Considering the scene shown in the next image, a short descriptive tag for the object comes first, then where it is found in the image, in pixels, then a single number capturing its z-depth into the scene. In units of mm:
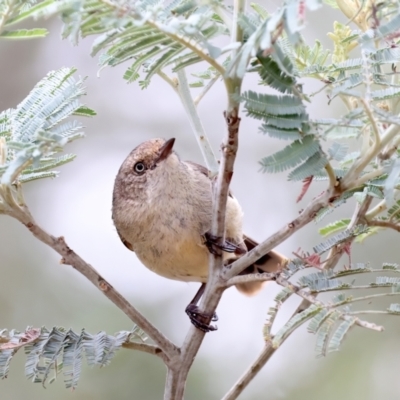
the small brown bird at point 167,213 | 6168
